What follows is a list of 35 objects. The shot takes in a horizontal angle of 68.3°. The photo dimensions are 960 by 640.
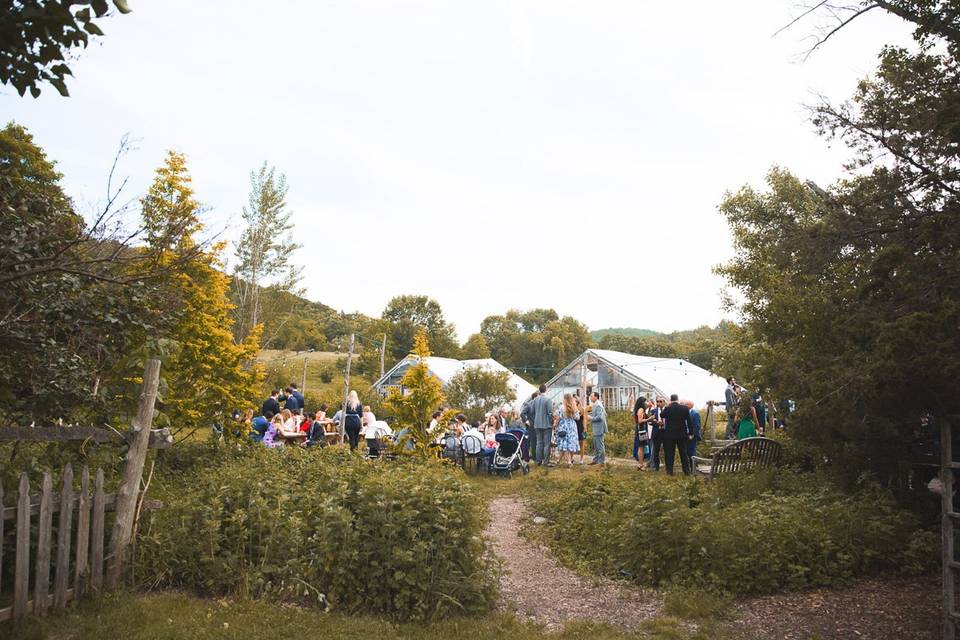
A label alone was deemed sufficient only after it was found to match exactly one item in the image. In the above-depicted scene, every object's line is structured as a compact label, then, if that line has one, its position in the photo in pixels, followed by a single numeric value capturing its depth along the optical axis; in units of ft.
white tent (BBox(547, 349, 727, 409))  97.40
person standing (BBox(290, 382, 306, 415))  53.01
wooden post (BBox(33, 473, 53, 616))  14.73
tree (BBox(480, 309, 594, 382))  212.43
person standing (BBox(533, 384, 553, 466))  50.52
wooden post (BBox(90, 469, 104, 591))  16.24
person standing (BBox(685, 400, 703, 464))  42.39
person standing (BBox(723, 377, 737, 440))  44.93
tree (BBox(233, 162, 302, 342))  99.14
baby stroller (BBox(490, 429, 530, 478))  43.83
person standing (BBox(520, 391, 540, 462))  52.37
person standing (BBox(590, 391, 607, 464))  49.32
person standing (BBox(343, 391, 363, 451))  48.98
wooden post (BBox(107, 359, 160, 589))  16.92
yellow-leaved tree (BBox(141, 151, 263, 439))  34.91
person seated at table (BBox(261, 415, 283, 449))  47.26
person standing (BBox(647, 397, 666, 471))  44.91
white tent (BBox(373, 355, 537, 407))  108.09
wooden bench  31.04
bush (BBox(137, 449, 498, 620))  16.60
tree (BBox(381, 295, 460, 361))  193.67
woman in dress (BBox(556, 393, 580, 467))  50.49
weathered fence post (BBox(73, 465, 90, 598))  15.88
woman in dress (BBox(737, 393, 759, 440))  44.47
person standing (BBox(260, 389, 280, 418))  51.11
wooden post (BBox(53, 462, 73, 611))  15.20
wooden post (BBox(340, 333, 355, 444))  46.55
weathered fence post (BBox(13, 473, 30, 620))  14.38
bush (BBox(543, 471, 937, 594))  18.52
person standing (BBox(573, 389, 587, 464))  52.77
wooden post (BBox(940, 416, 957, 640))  14.51
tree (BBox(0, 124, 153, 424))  15.28
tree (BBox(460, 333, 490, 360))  196.81
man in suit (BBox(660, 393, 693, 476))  41.14
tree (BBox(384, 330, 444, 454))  36.99
